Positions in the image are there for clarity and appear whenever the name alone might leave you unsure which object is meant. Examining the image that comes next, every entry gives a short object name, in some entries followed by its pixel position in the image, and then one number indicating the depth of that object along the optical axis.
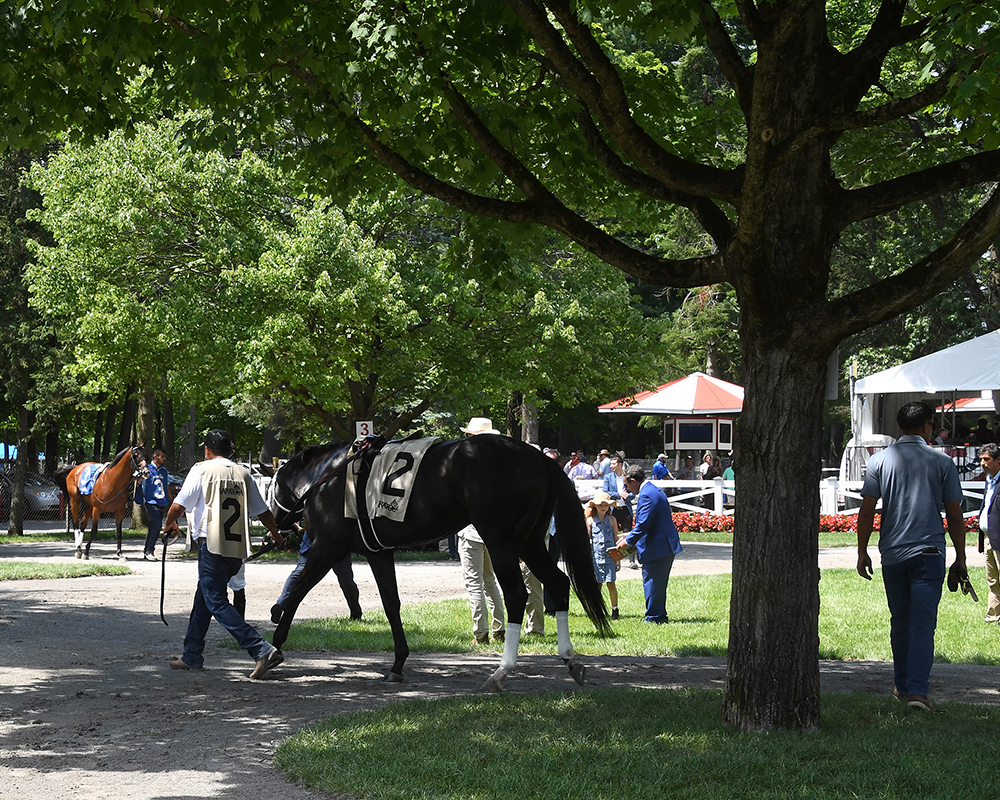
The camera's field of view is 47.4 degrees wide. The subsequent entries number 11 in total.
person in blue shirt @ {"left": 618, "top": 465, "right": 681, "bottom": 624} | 12.48
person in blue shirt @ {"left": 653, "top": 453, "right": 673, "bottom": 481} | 27.69
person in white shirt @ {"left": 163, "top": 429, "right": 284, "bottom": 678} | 8.98
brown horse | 21.08
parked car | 36.06
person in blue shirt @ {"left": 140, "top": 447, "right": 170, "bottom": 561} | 19.48
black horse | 8.67
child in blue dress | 13.42
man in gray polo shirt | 7.50
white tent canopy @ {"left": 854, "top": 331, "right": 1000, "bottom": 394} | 21.22
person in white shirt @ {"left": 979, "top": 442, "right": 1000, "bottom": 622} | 11.87
